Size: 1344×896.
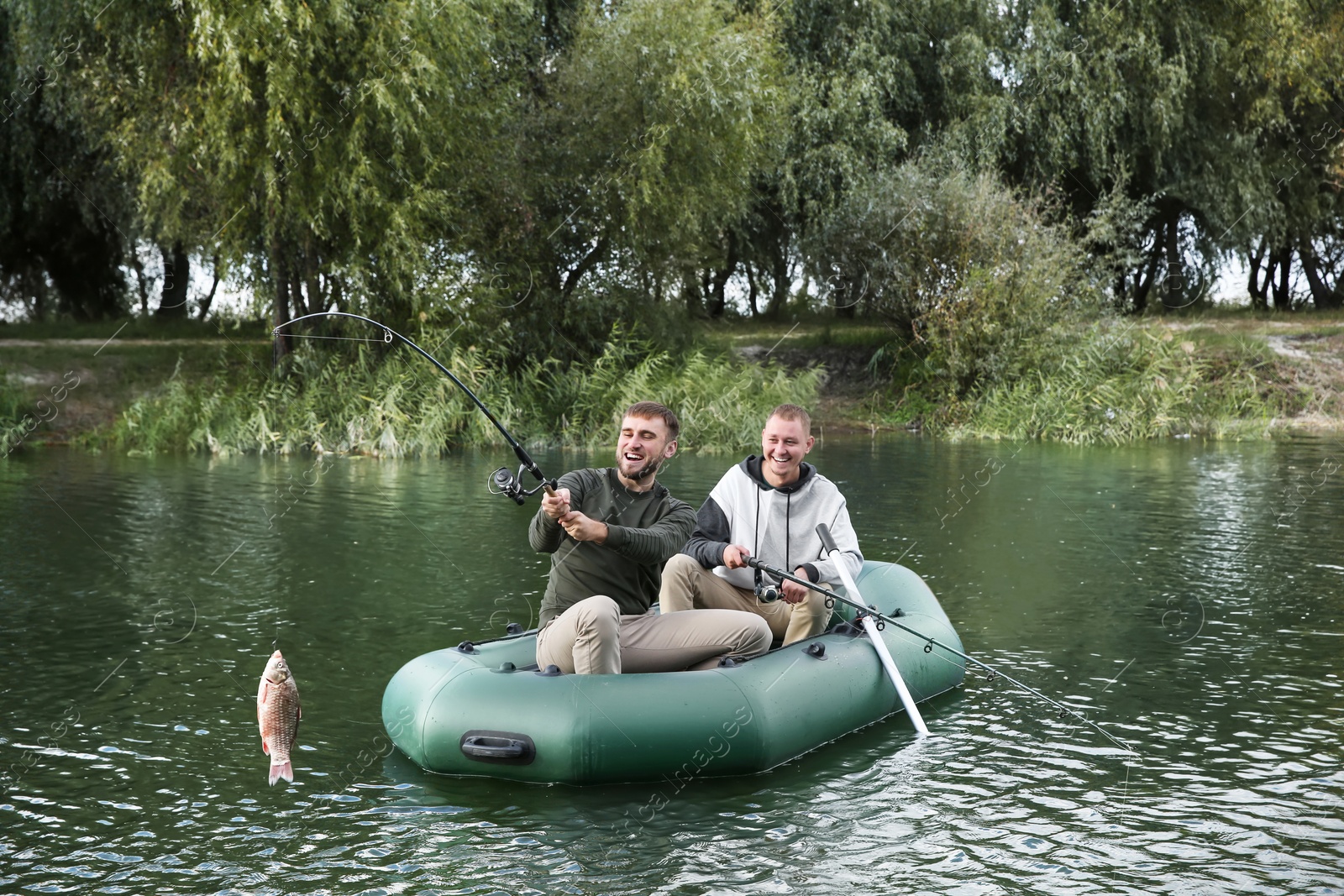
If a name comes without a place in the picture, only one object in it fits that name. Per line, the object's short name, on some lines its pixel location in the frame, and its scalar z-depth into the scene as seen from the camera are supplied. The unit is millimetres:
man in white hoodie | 5590
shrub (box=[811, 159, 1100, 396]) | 20750
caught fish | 4051
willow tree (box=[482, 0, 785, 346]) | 19422
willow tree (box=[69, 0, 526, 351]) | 16938
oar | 5594
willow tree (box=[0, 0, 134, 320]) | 18859
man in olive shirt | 5102
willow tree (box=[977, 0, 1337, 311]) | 22328
